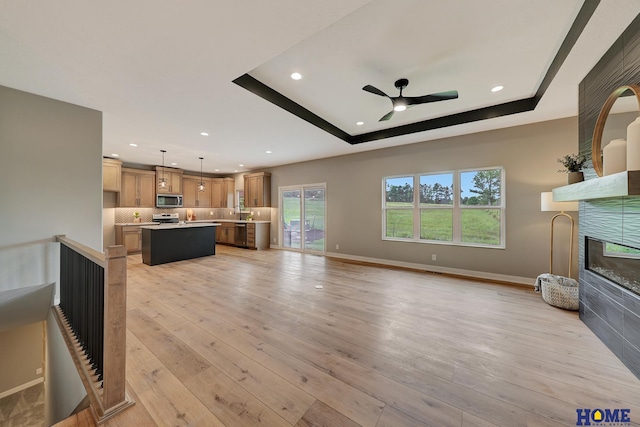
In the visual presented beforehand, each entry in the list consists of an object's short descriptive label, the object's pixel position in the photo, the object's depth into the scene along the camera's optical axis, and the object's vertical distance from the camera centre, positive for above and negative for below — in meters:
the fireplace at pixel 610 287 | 1.89 -0.69
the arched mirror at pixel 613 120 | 1.99 +0.92
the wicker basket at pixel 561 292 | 2.93 -1.03
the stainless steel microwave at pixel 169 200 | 7.37 +0.37
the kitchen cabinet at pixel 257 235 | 7.50 -0.76
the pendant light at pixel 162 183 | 7.41 +0.94
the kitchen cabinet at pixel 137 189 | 6.73 +0.69
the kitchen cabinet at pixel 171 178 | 7.43 +1.13
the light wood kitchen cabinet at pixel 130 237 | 6.44 -0.74
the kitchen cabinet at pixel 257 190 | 7.80 +0.81
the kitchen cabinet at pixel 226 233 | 8.12 -0.77
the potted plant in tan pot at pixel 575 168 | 2.57 +0.56
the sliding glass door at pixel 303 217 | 6.83 -0.14
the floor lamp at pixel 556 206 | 3.33 +0.14
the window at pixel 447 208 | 4.30 +0.14
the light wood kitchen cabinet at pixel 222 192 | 9.05 +0.82
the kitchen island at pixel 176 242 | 5.28 -0.77
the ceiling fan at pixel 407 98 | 2.63 +1.40
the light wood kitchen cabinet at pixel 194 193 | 8.20 +0.71
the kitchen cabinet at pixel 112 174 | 6.18 +1.03
